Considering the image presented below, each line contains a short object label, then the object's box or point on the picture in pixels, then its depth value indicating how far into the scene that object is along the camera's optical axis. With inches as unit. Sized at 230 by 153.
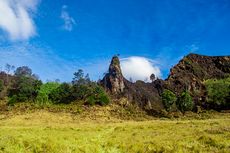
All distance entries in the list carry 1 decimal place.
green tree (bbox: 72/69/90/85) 2750.3
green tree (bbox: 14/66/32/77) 3112.1
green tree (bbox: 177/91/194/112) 2453.2
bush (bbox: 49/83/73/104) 2550.8
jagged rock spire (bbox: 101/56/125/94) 3155.1
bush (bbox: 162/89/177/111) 2519.2
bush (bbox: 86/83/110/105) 2348.4
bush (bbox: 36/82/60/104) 2533.6
